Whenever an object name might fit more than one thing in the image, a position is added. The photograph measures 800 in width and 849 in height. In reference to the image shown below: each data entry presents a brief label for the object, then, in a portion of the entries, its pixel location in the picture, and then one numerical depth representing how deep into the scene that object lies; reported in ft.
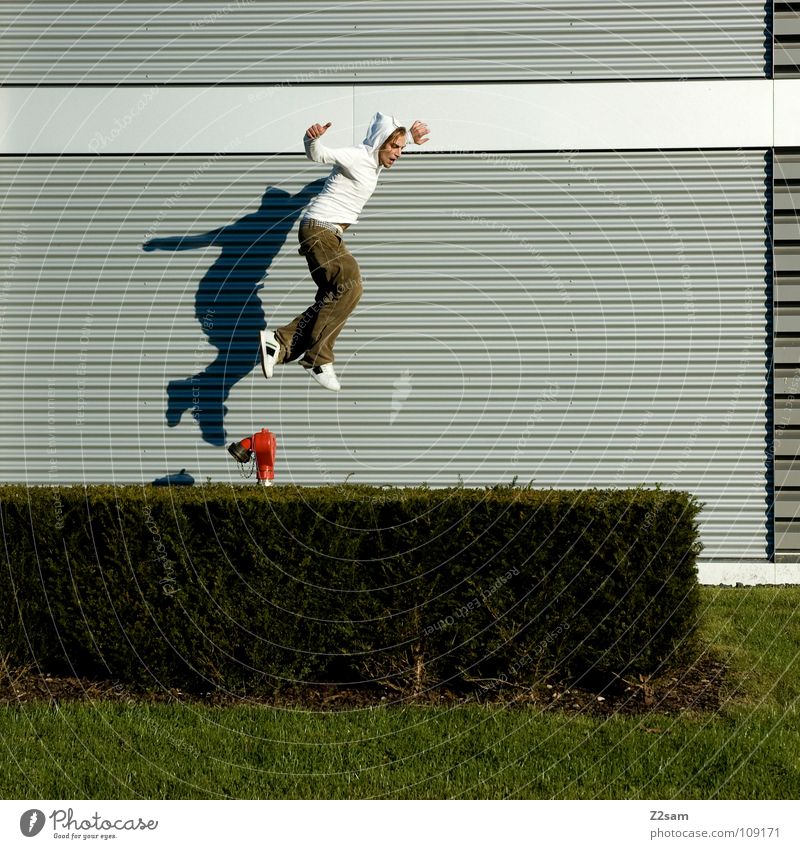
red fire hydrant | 27.86
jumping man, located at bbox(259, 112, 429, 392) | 29.58
